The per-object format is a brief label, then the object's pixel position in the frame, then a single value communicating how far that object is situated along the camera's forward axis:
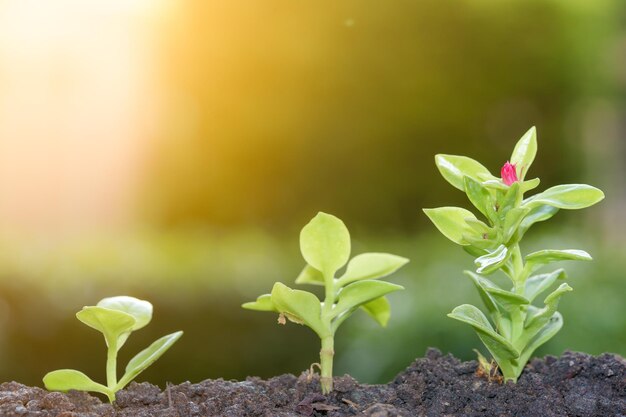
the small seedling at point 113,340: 0.57
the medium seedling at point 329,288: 0.58
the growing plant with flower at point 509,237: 0.57
